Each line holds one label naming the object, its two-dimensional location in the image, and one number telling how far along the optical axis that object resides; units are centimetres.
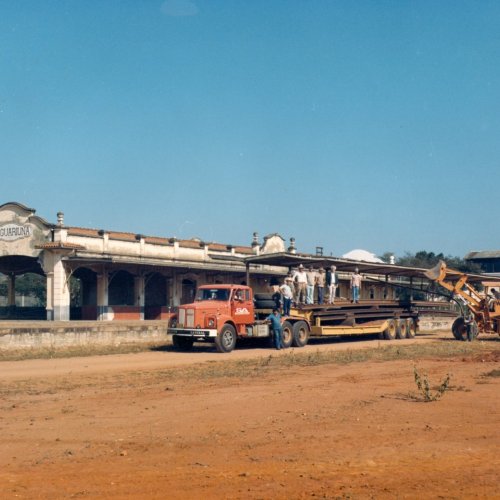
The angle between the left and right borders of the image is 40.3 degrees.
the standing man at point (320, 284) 2717
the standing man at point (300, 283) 2577
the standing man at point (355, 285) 2884
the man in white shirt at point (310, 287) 2628
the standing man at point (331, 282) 2752
